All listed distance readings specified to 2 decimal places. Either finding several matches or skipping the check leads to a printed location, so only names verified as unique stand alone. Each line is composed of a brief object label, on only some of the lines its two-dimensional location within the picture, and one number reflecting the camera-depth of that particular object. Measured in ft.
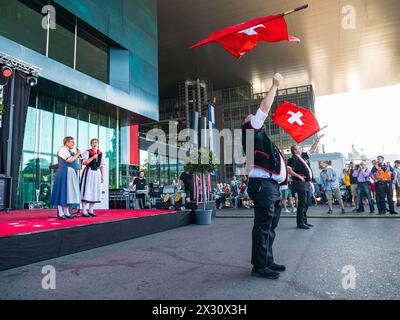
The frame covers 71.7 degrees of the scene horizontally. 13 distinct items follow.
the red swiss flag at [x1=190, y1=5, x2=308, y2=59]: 13.29
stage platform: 11.78
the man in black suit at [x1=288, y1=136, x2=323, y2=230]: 21.13
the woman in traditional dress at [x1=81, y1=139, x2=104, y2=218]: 20.53
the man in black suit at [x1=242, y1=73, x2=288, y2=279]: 9.63
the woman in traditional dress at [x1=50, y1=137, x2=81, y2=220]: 17.93
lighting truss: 28.37
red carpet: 13.17
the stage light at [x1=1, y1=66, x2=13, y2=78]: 28.25
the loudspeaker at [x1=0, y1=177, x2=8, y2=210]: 26.29
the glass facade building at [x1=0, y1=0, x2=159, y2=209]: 36.37
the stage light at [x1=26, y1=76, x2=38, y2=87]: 30.86
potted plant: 27.12
